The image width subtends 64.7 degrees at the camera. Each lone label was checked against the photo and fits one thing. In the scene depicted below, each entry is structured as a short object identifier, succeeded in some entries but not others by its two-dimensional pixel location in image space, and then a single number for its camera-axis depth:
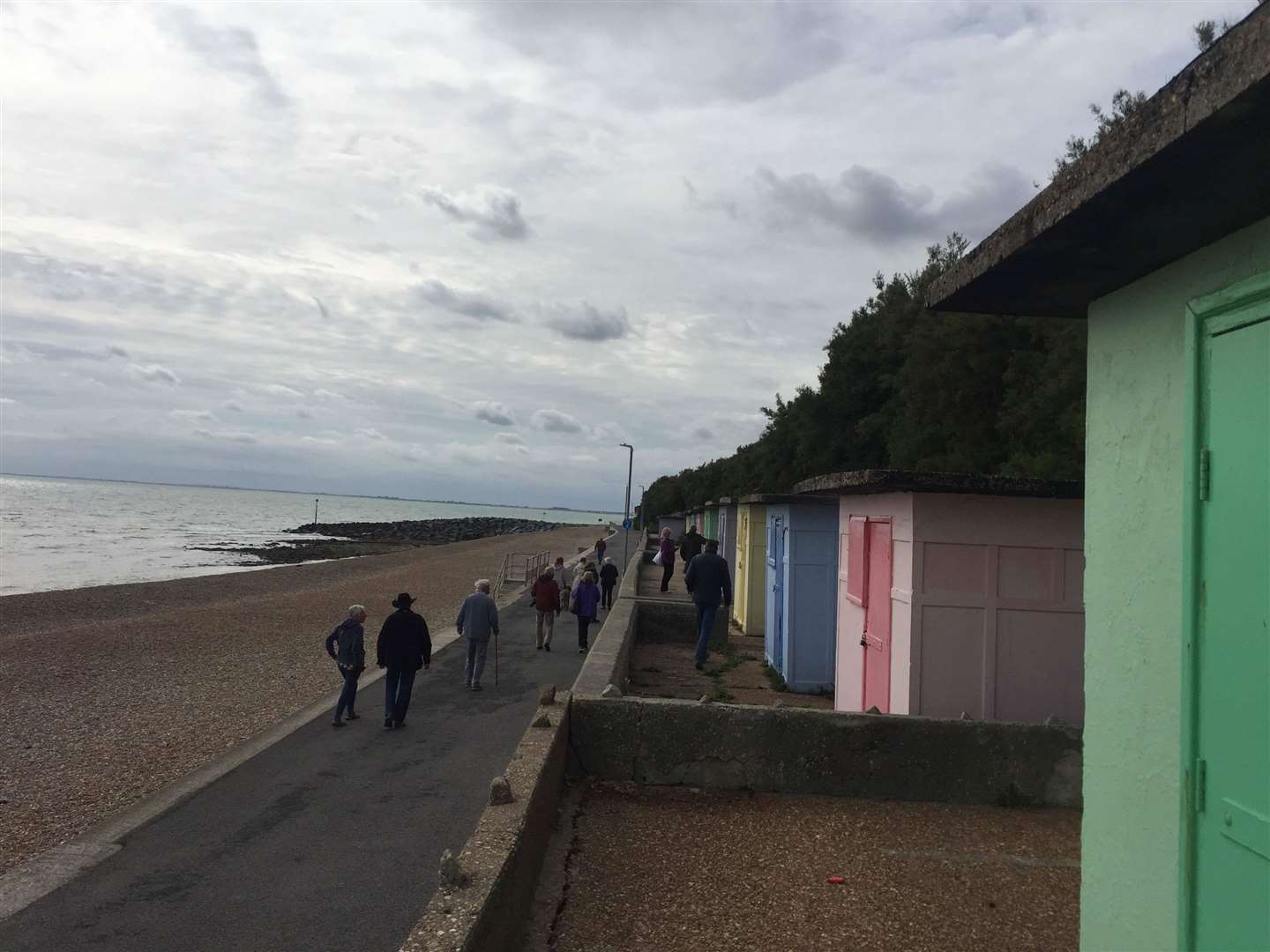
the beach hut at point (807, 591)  13.27
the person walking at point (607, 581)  23.87
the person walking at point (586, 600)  16.62
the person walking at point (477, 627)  12.88
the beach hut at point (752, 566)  18.34
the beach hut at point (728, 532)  24.88
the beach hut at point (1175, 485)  2.42
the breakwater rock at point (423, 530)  107.99
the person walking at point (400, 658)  10.89
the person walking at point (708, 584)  14.23
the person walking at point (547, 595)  16.44
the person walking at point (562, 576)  20.66
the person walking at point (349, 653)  11.15
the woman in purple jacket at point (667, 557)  26.78
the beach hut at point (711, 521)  30.38
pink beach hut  7.89
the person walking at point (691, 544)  23.16
